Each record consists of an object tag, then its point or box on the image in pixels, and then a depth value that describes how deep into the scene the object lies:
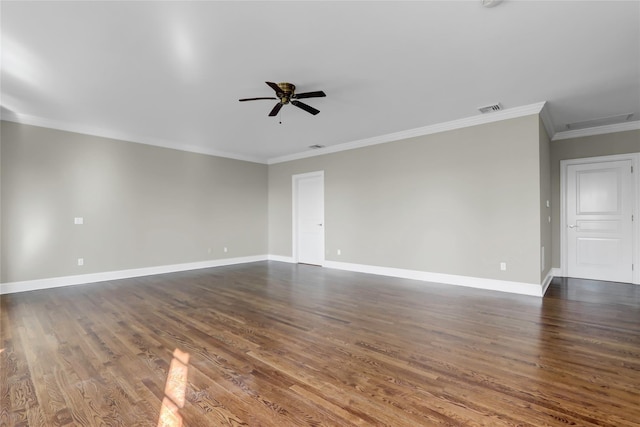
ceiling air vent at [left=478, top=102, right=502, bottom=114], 4.10
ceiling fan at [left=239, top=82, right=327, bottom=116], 3.29
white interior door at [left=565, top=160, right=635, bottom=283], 4.94
